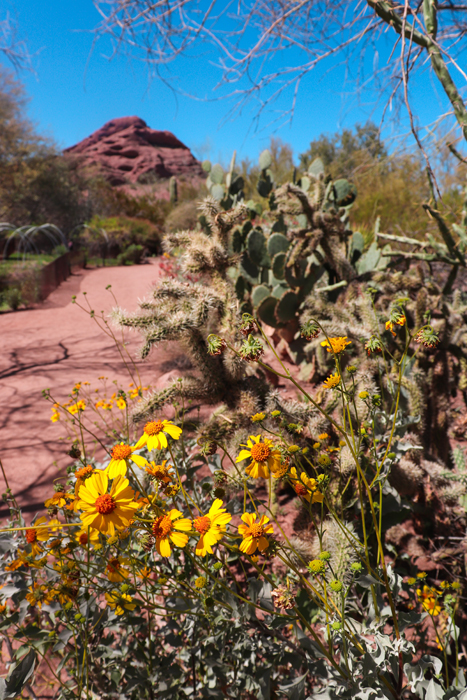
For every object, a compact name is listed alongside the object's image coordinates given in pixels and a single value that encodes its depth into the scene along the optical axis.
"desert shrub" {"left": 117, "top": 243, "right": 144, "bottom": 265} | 14.24
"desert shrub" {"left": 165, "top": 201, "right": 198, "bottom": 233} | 13.27
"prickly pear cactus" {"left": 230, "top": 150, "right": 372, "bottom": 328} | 3.17
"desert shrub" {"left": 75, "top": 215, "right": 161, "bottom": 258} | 14.37
